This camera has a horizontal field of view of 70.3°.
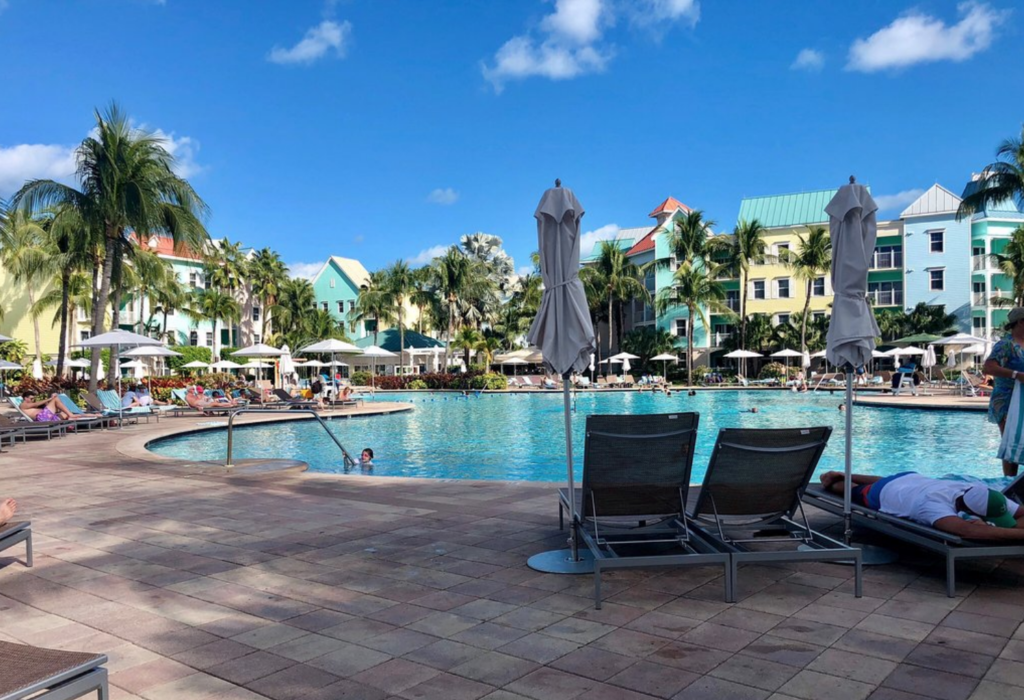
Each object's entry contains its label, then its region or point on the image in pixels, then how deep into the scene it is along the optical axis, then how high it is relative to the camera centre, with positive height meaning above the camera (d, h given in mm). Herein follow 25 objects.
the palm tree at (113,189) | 18703 +4863
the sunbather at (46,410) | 15406 -715
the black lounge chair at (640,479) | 4293 -650
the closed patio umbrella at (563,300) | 4766 +484
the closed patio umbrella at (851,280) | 4887 +622
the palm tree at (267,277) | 52188 +7182
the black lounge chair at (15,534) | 4543 -1002
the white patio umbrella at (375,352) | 29875 +949
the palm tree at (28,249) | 20220 +4837
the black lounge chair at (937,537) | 3893 -960
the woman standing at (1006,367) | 5977 +18
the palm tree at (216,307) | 47938 +4571
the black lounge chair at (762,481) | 4305 -670
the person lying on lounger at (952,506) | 3979 -812
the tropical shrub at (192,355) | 46656 +1412
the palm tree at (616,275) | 45531 +6180
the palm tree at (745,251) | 42469 +7097
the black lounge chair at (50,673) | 2135 -895
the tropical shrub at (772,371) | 39778 -14
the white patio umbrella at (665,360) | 40875 +754
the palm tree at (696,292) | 41812 +4646
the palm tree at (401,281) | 50000 +6425
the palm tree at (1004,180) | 24609 +6511
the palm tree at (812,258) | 39625 +6224
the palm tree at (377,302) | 50969 +5118
